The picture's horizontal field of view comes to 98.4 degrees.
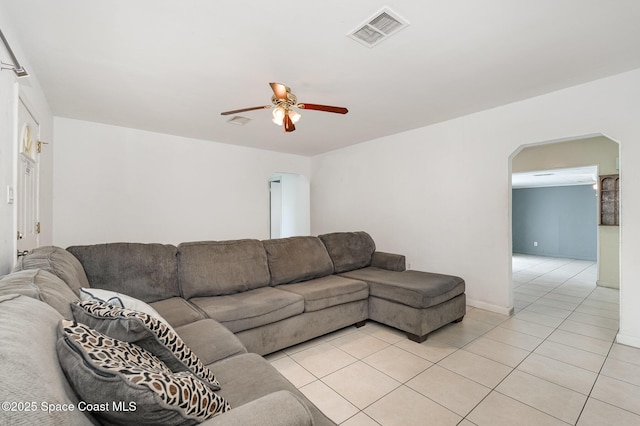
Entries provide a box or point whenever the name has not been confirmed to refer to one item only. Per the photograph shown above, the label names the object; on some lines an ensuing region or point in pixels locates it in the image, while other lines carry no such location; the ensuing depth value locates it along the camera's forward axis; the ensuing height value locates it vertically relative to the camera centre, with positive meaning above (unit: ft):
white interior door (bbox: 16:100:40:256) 6.93 +0.87
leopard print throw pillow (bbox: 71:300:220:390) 3.14 -1.39
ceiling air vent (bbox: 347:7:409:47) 5.87 +4.18
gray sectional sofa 2.61 -2.19
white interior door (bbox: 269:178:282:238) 21.31 +0.34
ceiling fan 7.68 +3.04
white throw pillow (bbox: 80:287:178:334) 4.14 -1.34
